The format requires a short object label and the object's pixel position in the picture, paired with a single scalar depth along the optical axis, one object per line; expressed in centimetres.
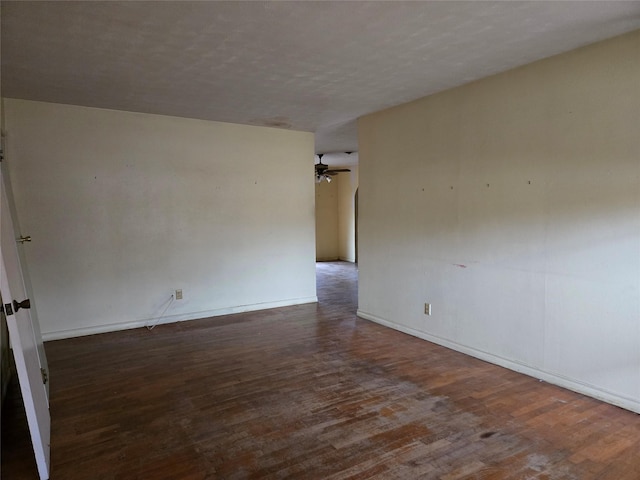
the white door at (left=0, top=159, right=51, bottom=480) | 180
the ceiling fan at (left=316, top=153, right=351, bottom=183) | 756
